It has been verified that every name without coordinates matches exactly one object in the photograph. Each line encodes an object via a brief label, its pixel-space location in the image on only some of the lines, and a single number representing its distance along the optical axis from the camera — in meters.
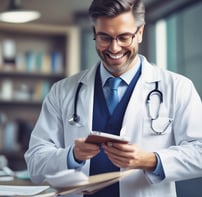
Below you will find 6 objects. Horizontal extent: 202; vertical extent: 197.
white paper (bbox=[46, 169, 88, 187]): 1.69
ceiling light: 4.20
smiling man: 1.85
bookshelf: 5.17
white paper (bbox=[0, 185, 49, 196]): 1.87
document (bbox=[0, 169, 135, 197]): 1.70
